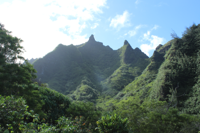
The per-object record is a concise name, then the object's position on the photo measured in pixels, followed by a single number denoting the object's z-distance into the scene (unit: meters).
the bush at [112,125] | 7.61
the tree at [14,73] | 14.94
